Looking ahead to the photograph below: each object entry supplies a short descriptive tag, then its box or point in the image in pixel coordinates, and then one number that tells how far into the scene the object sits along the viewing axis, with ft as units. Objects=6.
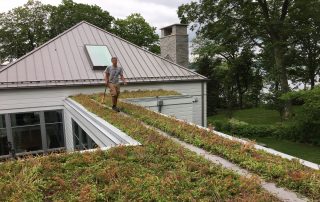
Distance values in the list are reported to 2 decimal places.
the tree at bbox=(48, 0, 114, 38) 122.93
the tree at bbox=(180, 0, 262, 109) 76.18
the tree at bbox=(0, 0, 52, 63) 126.72
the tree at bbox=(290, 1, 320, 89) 70.66
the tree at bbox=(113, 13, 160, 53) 139.74
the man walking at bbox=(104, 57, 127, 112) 30.30
